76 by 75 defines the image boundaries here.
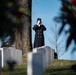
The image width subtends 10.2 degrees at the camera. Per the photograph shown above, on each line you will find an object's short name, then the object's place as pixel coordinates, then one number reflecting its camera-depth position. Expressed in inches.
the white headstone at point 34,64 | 374.0
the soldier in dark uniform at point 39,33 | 888.9
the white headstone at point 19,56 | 817.7
